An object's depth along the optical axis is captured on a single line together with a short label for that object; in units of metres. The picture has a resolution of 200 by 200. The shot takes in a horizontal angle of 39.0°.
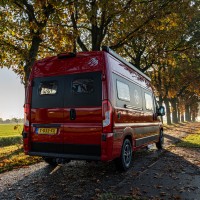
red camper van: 6.41
